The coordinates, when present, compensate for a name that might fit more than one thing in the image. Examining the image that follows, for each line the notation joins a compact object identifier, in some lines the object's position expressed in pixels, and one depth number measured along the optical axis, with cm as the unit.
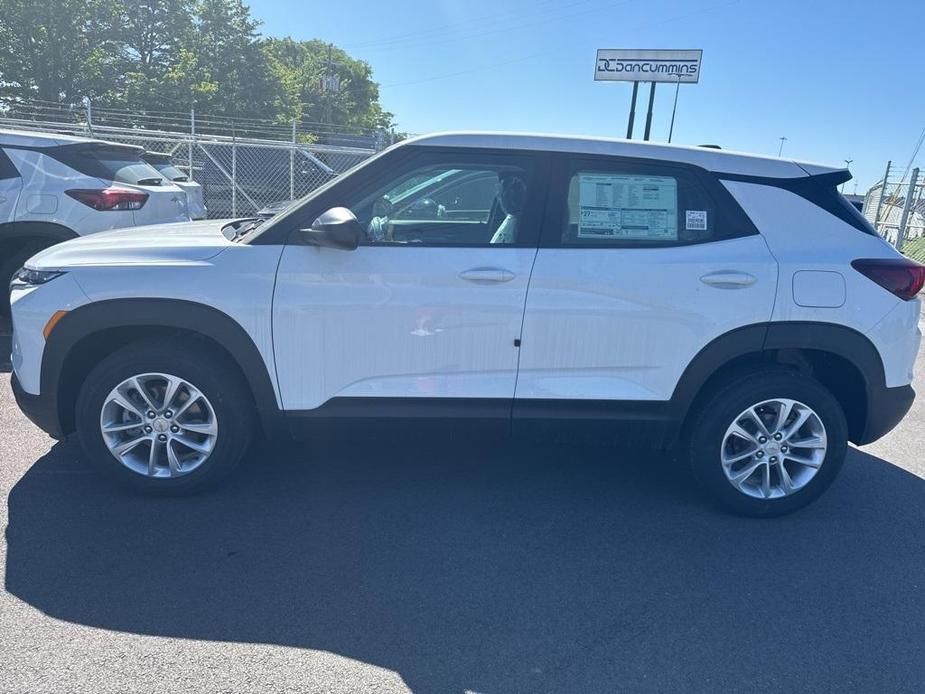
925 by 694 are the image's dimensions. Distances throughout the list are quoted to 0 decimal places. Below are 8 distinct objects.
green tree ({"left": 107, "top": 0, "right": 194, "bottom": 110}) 3541
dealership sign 1631
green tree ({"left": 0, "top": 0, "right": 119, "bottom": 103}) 3322
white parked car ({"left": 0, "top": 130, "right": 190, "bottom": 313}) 618
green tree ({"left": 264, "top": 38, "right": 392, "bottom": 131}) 5638
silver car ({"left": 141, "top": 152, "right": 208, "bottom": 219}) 800
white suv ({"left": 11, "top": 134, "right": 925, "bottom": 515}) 338
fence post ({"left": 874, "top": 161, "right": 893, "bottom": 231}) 1360
